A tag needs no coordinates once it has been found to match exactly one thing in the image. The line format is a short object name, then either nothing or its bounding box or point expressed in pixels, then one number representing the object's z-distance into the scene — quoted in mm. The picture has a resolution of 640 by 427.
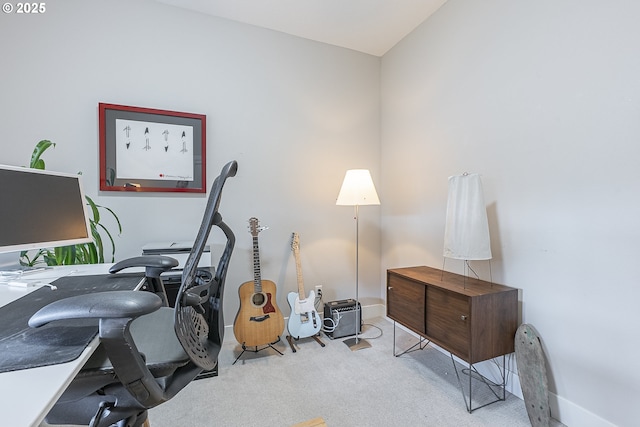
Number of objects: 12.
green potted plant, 1763
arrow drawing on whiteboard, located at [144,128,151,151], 2279
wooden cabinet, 1618
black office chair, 714
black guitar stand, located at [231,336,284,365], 2238
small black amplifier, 2582
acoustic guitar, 2217
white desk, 459
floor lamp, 2393
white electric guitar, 2428
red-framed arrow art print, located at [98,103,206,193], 2188
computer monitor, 1216
